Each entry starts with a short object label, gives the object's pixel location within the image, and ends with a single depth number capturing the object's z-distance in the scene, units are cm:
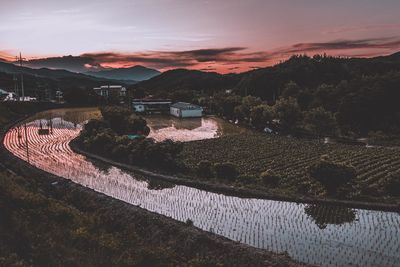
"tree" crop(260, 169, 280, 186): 2869
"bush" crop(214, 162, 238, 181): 3050
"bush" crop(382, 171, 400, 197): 2598
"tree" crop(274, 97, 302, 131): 6334
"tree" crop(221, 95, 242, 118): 8035
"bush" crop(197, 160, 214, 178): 3145
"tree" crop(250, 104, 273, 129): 6506
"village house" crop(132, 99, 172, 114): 8997
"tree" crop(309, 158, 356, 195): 2584
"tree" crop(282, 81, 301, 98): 10011
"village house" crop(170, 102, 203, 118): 8181
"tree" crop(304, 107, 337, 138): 5722
